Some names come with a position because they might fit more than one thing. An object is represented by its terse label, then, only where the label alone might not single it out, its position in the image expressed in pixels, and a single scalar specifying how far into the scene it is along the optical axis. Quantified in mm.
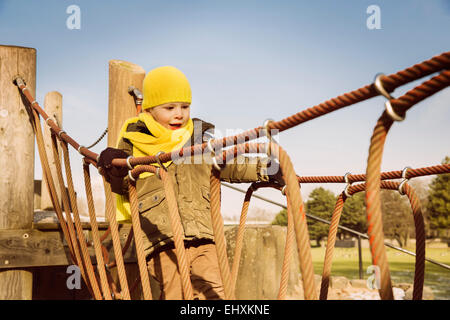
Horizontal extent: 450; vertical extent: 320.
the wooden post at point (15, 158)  2750
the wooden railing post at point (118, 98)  3270
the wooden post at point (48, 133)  4043
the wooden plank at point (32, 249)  2734
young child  2021
